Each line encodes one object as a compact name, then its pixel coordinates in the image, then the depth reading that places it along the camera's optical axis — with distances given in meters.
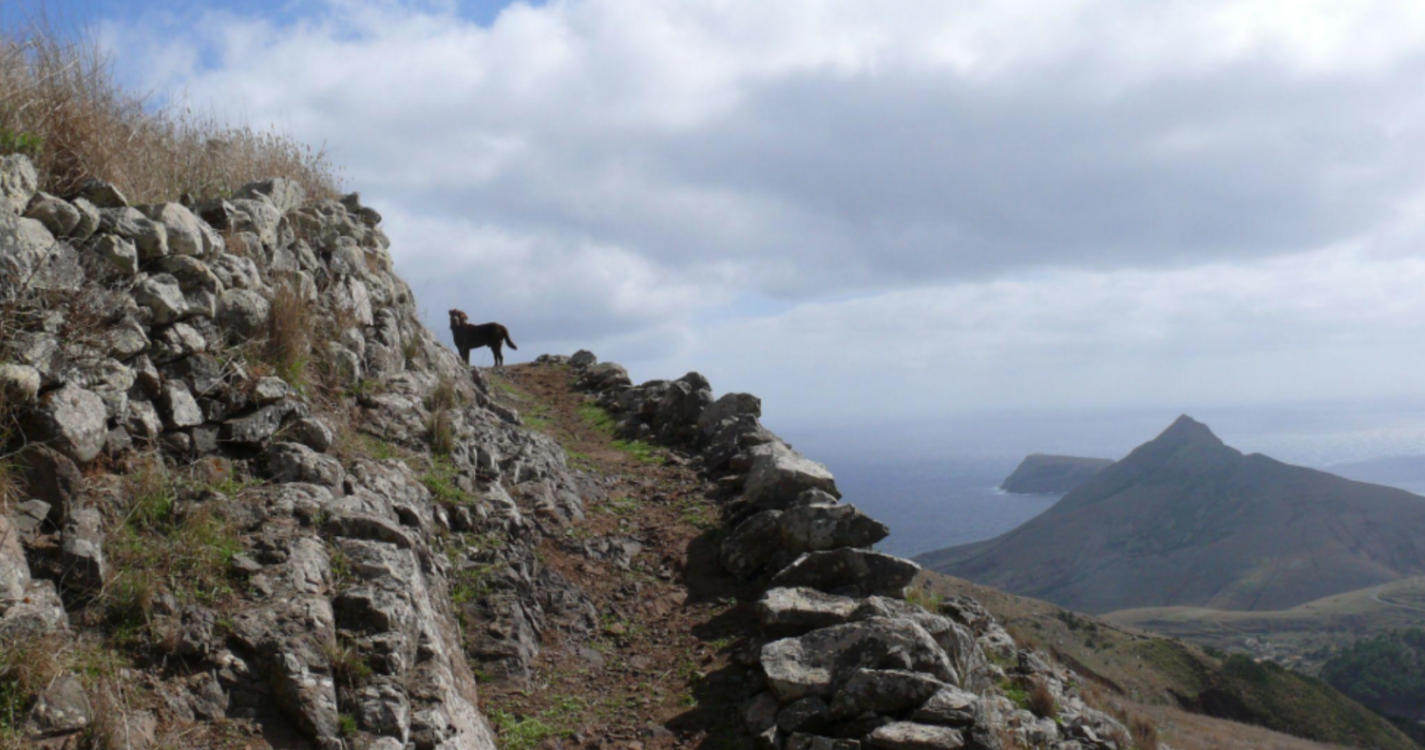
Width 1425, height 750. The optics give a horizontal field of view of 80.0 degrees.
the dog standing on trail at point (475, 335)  19.62
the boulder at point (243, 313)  7.33
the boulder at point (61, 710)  3.80
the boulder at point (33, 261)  5.50
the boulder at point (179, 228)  6.90
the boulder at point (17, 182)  5.84
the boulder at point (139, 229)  6.45
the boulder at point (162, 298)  6.35
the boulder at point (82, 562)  4.62
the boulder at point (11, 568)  4.17
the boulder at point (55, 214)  6.00
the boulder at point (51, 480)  4.88
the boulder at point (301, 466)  6.54
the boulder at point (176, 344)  6.36
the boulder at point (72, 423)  5.08
